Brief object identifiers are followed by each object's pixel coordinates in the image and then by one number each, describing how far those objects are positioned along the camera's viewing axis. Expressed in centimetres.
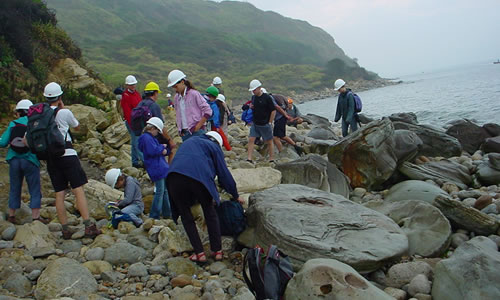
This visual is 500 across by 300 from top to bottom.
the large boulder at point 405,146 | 855
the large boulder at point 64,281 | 371
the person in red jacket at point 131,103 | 863
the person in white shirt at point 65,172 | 507
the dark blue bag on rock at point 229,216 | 492
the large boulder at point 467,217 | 521
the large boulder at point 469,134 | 1236
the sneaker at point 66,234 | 512
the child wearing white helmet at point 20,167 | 541
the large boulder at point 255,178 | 686
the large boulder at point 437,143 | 1080
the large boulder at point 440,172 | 830
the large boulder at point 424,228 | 484
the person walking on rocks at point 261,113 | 862
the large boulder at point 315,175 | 745
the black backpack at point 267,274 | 355
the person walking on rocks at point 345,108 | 1067
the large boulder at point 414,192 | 675
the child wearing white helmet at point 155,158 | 577
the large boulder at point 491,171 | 820
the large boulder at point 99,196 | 609
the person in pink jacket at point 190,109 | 673
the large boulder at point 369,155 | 815
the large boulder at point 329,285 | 324
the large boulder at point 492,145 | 1081
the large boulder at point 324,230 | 424
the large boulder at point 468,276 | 351
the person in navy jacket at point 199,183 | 425
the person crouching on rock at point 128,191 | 597
